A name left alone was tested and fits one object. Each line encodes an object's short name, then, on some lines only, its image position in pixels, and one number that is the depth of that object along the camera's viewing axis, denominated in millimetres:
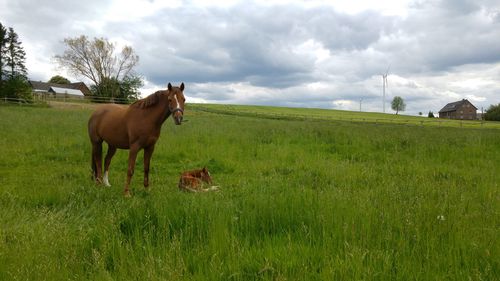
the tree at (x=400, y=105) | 152125
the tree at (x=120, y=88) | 69125
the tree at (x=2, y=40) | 53625
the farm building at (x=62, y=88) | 103281
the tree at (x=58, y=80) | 119738
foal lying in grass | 7753
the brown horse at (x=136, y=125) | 7590
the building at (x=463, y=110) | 131750
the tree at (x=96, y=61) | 68375
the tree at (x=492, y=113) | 99875
